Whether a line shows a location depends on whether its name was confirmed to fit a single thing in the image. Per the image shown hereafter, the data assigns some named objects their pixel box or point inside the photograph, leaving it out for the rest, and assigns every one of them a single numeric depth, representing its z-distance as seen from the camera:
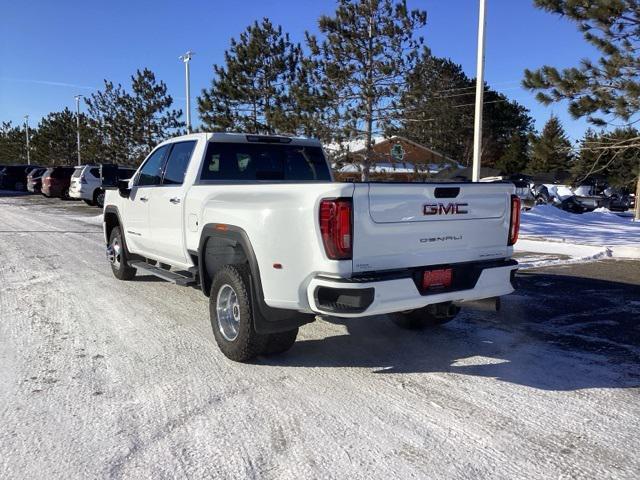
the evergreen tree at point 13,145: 70.31
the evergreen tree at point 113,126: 39.28
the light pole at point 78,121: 48.97
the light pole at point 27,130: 66.49
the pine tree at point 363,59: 17.98
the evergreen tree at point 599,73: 10.62
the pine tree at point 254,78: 25.31
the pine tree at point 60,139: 54.00
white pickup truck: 3.77
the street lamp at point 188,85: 31.19
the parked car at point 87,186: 23.23
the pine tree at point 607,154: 12.06
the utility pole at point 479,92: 14.38
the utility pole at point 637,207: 20.98
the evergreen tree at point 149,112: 37.94
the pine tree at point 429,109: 18.17
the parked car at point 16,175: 37.97
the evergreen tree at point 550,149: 12.58
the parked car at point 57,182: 27.83
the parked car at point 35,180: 31.38
